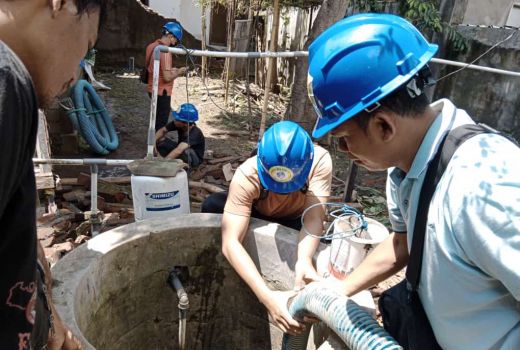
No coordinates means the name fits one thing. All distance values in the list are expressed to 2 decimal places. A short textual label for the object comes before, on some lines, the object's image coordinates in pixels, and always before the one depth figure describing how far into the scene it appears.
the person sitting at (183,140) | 5.71
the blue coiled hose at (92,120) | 6.70
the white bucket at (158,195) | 3.45
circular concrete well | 2.49
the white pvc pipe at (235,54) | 3.69
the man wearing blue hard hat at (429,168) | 1.11
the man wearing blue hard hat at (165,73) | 6.75
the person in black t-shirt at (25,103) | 0.73
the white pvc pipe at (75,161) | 3.35
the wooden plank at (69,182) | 5.21
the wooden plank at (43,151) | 4.07
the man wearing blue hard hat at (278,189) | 2.61
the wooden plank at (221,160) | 6.63
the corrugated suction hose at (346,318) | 1.64
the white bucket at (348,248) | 2.37
